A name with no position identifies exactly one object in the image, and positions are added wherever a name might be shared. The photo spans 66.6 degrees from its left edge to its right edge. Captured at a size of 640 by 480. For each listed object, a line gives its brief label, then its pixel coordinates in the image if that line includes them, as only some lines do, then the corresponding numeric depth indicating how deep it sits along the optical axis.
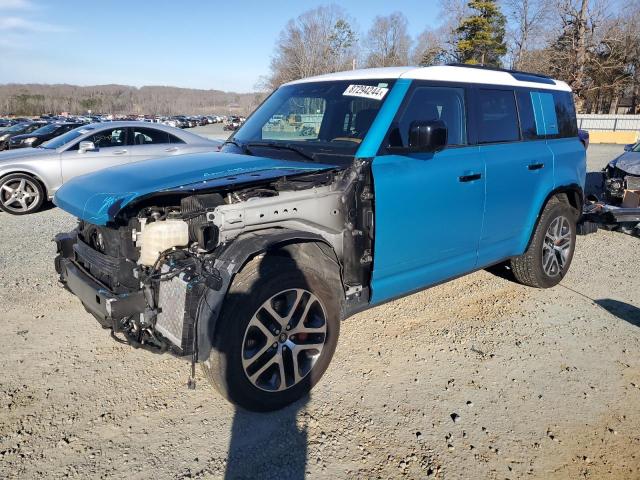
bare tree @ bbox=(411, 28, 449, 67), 49.16
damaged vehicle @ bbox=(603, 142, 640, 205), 7.68
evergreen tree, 46.62
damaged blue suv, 2.84
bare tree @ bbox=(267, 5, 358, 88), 44.38
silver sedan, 8.77
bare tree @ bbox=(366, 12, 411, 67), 56.56
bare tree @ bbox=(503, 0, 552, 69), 46.81
